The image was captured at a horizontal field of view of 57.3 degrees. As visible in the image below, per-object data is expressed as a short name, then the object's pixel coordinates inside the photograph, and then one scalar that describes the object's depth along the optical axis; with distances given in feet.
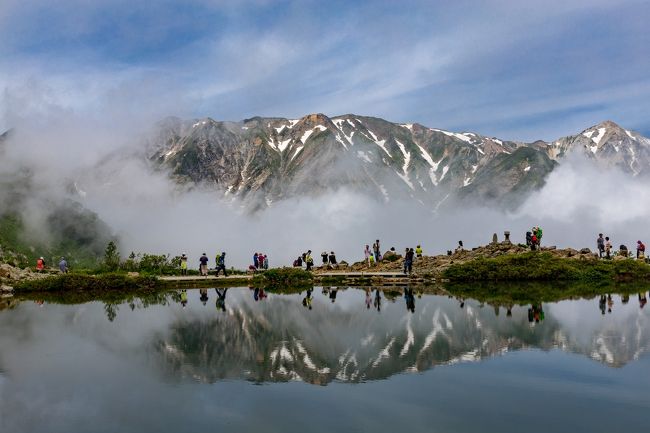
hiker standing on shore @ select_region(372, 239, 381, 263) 238.97
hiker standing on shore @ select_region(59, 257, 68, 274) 219.78
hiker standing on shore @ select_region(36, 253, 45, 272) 224.94
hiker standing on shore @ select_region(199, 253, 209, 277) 217.77
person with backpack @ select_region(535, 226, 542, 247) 211.68
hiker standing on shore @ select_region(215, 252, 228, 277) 217.56
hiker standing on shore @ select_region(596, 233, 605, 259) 216.33
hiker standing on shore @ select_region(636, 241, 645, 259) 221.25
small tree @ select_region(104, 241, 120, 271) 229.04
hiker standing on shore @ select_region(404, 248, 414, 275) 204.85
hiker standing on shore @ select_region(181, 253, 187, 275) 225.56
